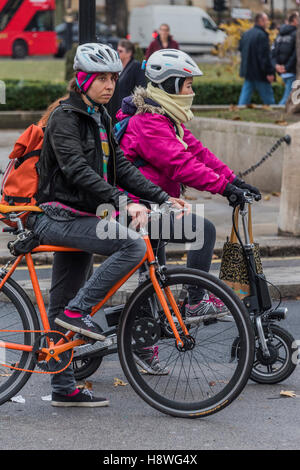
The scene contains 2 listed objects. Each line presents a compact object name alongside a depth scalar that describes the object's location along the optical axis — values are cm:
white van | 3484
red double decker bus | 3809
